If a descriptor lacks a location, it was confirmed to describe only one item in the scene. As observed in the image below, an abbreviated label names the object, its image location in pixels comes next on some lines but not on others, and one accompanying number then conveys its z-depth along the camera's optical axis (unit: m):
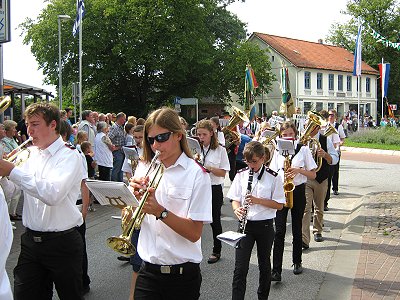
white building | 59.09
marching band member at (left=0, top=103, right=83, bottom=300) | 3.69
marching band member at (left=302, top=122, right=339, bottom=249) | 7.40
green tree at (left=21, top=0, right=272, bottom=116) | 35.28
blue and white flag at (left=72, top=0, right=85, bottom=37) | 22.96
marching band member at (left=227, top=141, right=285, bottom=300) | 4.97
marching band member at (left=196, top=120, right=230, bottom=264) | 6.91
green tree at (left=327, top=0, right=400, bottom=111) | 62.09
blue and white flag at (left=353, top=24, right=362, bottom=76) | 30.44
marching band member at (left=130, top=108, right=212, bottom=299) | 3.11
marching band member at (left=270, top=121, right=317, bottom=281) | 6.01
